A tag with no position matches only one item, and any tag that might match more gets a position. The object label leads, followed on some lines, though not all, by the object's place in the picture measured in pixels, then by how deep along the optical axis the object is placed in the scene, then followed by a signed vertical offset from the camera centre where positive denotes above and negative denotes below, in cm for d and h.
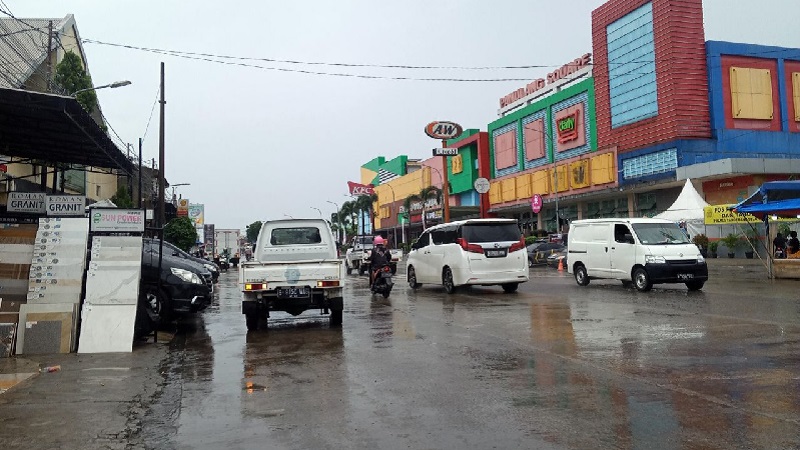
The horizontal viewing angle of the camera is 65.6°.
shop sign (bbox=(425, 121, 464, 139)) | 4647 +1068
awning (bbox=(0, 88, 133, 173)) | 1049 +307
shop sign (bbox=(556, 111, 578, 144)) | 4860 +1126
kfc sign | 9281 +1249
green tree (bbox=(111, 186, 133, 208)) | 3425 +438
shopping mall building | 3816 +1030
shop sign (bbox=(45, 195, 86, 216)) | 1109 +127
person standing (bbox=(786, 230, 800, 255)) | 2118 +74
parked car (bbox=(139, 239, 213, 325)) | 1122 -29
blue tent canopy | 1845 +211
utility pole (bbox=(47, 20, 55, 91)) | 2059 +775
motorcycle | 1689 -24
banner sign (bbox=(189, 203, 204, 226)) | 7839 +831
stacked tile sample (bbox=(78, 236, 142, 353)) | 890 -28
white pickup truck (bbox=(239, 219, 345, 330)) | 1052 -23
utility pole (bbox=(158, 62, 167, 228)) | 2403 +417
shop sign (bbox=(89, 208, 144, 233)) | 973 +88
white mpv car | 1622 +45
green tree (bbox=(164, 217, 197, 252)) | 3633 +247
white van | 1559 +41
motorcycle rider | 1741 +40
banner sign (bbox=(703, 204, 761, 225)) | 3006 +257
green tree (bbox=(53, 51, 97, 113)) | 2591 +851
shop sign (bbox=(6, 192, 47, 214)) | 1358 +164
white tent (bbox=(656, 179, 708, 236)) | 3114 +306
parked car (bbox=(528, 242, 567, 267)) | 3492 +107
